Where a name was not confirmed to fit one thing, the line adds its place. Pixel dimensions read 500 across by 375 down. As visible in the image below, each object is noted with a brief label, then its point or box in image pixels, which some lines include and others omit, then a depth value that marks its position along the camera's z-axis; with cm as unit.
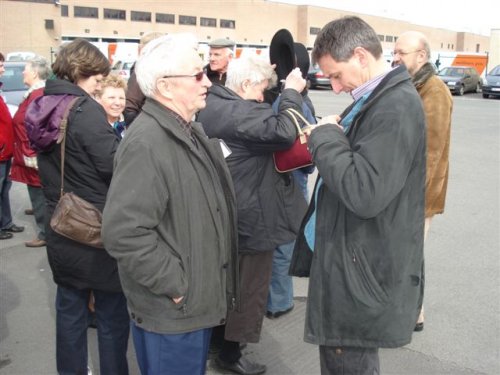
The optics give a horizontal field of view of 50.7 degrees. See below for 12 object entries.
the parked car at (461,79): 2536
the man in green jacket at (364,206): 175
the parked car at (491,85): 2333
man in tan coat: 318
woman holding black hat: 267
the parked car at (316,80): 2887
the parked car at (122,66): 2395
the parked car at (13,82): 984
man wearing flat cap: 475
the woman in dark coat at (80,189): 255
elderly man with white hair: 186
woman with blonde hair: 371
